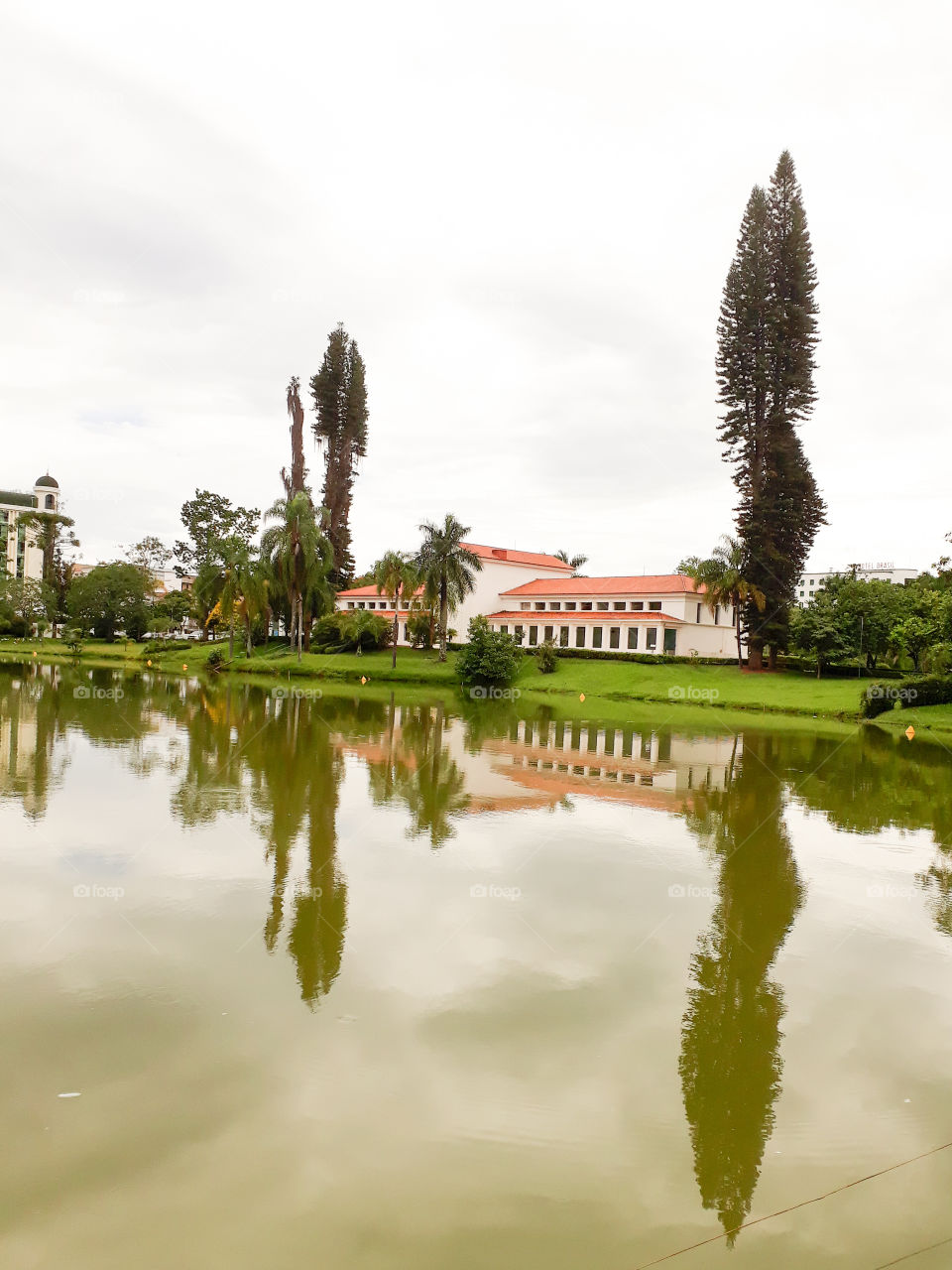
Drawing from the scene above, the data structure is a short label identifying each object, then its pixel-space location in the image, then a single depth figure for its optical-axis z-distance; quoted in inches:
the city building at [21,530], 4264.3
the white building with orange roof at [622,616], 2252.7
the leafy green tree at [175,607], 2938.0
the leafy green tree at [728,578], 1856.5
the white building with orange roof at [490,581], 2608.3
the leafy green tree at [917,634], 1418.6
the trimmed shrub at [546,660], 2023.9
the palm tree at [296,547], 2005.4
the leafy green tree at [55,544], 3078.2
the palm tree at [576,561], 3863.2
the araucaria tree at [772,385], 1905.8
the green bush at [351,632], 2228.1
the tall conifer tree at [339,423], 2706.7
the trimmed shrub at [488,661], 1840.6
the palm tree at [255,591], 2089.7
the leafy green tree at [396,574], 2042.3
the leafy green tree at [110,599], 2672.2
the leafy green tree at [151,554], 3125.0
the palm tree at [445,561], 1946.4
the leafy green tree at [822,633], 1763.0
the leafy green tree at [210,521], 2920.8
